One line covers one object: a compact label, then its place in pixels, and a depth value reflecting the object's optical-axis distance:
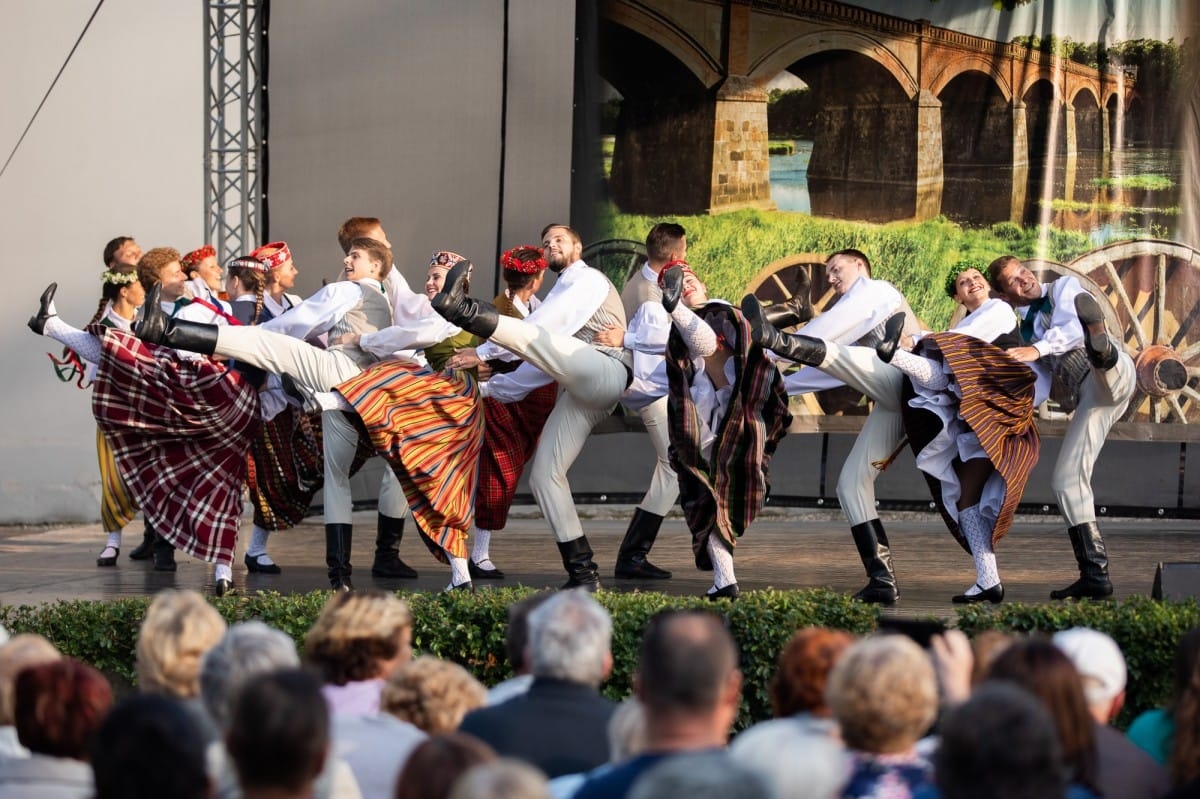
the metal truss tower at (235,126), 18.57
